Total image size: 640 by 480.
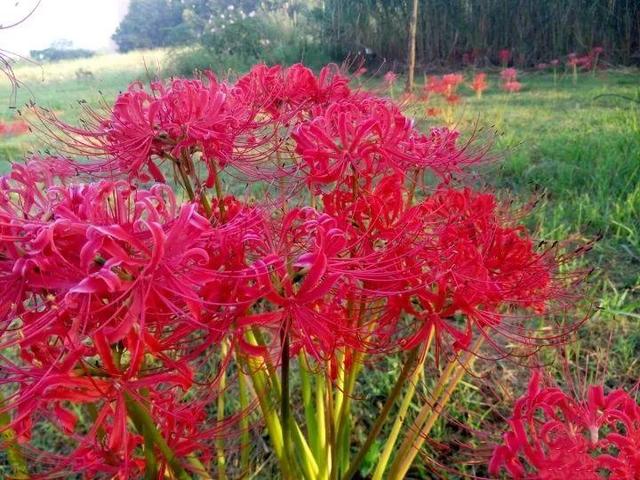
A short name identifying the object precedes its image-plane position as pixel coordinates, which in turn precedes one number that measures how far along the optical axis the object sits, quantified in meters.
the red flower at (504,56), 8.46
